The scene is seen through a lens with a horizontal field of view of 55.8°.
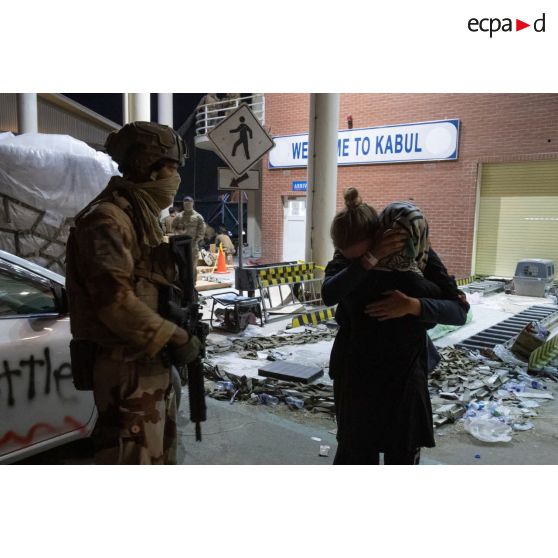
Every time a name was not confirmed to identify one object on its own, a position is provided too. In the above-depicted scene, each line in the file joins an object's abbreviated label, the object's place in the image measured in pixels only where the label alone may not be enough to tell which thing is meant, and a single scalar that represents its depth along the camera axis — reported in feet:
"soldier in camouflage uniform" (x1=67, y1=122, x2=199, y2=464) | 7.13
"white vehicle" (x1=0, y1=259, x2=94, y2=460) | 9.78
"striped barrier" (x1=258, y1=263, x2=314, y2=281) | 27.71
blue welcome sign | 47.16
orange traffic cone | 50.98
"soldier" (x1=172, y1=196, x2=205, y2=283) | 45.44
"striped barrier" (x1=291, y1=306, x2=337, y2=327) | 27.27
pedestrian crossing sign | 24.09
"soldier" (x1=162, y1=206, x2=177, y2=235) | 44.96
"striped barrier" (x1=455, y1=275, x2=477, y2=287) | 44.18
